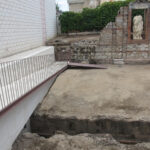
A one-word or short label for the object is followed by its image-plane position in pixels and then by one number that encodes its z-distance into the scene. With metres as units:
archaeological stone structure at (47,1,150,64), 7.01
